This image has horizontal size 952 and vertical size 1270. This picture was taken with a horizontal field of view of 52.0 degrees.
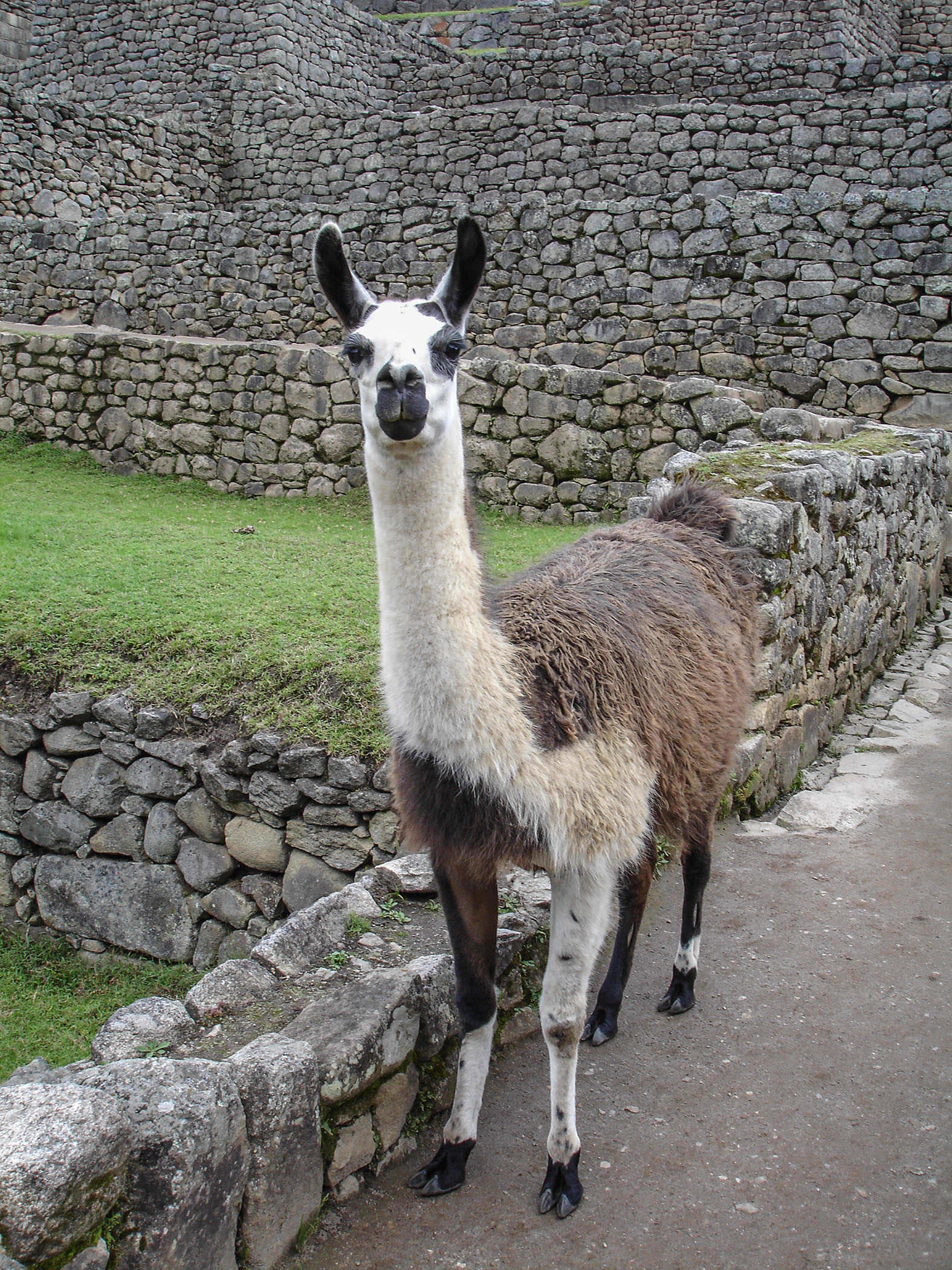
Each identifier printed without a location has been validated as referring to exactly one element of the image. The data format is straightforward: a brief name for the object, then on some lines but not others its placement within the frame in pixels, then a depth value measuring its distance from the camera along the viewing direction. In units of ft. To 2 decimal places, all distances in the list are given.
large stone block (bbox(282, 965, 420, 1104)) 7.41
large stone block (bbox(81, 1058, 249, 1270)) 5.82
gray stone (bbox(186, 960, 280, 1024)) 8.43
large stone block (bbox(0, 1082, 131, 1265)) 5.17
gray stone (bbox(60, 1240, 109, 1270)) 5.42
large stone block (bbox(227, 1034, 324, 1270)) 6.66
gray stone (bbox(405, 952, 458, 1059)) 8.38
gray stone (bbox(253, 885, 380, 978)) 9.20
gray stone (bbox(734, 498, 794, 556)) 14.02
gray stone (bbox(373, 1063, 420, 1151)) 7.84
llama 6.97
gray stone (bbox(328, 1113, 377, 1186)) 7.43
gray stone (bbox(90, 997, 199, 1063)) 7.90
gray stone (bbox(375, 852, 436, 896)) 10.62
